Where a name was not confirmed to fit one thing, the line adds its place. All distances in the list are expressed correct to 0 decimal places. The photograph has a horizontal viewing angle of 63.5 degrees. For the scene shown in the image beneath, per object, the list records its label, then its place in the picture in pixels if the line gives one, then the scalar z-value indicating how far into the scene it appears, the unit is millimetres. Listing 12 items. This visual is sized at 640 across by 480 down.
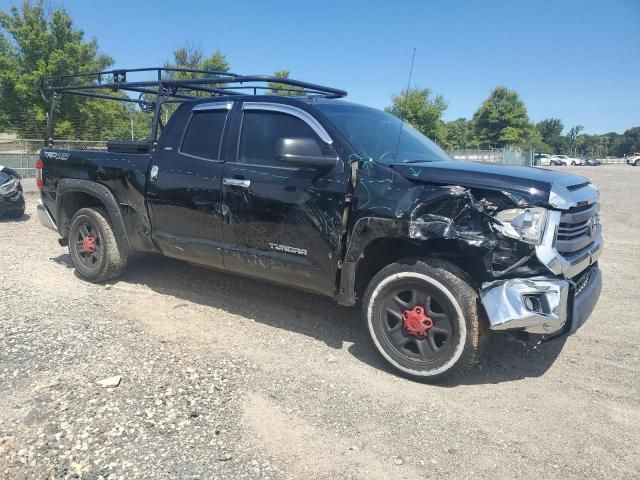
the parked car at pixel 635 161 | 69688
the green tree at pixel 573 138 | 120438
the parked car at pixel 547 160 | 66450
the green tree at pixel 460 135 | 62044
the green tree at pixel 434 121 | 35969
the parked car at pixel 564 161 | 72631
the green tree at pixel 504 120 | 56906
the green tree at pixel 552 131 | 118688
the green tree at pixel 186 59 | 38844
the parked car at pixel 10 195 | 9797
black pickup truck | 3295
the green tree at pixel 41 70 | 26203
